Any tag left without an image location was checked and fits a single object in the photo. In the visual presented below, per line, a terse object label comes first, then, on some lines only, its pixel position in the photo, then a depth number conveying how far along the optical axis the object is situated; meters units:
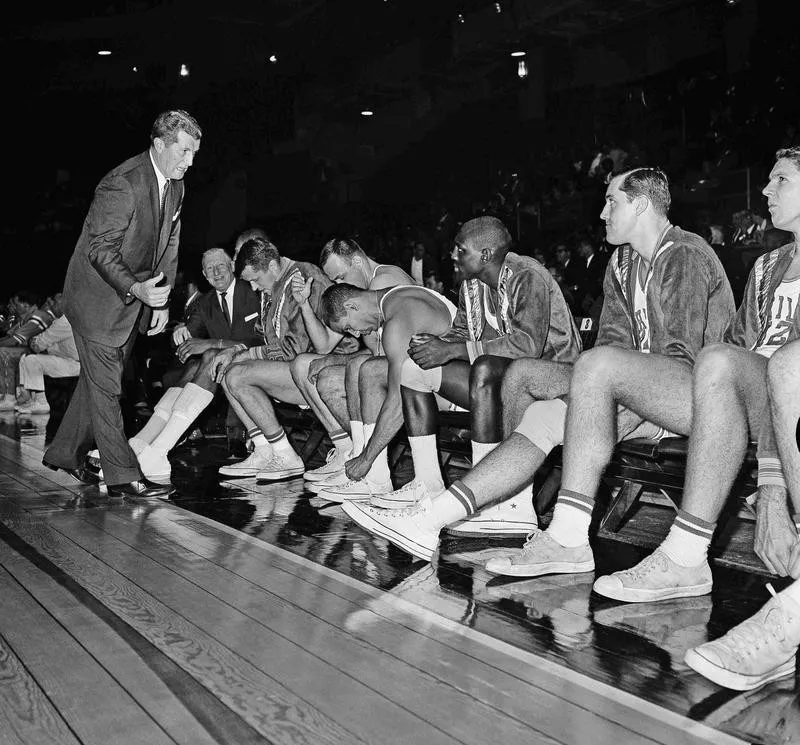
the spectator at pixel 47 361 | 6.97
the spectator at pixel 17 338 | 7.62
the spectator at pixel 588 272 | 7.90
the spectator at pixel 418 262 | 10.33
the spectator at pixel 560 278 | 7.68
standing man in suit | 3.15
